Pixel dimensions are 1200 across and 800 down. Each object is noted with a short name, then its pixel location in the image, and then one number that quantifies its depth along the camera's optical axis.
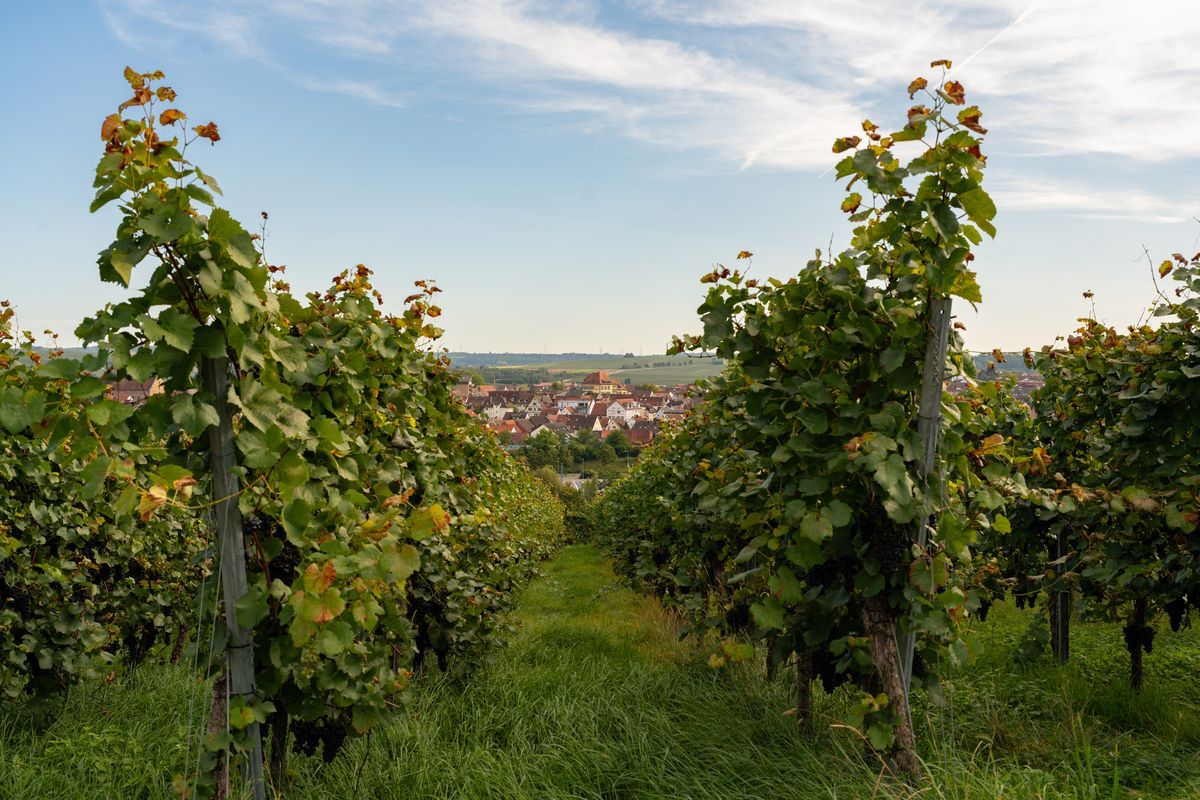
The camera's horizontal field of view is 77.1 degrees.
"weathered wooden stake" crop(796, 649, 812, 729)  3.69
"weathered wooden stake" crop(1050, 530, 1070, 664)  6.11
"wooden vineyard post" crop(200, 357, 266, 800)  2.31
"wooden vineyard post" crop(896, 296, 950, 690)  2.82
